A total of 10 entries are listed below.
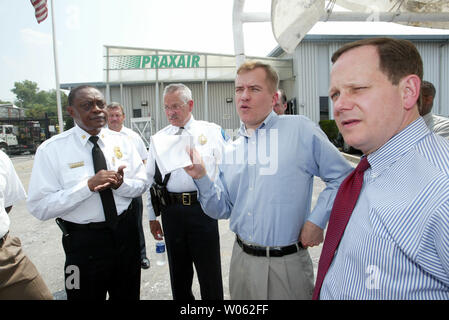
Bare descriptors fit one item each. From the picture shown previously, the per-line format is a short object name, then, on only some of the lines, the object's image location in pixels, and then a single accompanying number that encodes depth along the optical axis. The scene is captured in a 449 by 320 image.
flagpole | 13.23
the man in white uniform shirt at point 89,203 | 2.12
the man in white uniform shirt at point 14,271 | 1.85
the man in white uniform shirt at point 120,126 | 4.44
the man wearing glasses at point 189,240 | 2.66
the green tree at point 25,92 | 69.06
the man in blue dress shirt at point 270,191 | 1.67
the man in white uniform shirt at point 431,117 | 2.89
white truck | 19.59
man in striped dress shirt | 0.79
